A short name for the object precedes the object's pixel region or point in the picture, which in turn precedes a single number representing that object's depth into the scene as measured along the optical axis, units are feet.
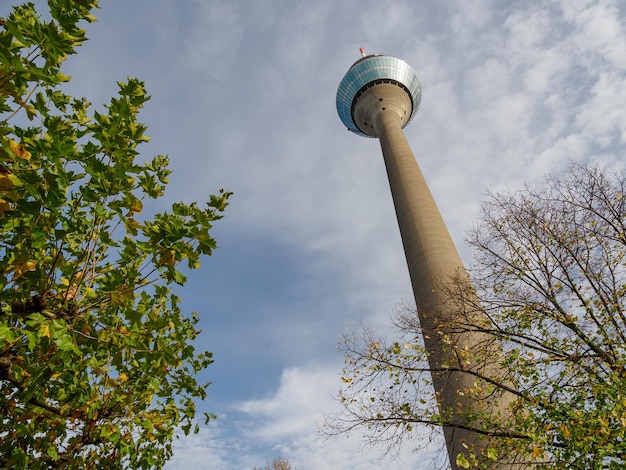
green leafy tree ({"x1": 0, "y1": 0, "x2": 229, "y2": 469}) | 9.08
